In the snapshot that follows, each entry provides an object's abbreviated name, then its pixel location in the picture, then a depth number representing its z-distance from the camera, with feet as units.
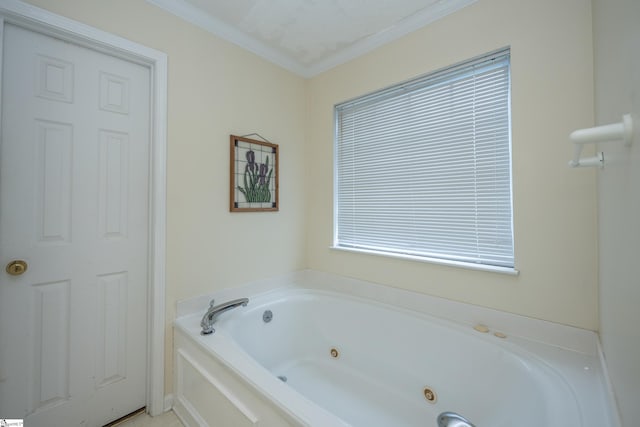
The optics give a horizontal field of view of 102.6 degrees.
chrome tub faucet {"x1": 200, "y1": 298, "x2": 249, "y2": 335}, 4.63
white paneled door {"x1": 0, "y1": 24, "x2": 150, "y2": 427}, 3.84
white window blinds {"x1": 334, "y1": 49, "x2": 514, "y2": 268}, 4.68
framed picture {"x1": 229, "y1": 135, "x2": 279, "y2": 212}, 6.01
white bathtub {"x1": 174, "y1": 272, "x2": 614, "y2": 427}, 3.24
